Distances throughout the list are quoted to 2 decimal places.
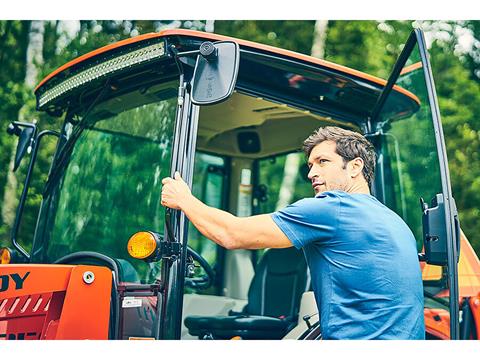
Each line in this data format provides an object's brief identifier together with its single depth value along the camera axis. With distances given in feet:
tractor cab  8.60
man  7.07
